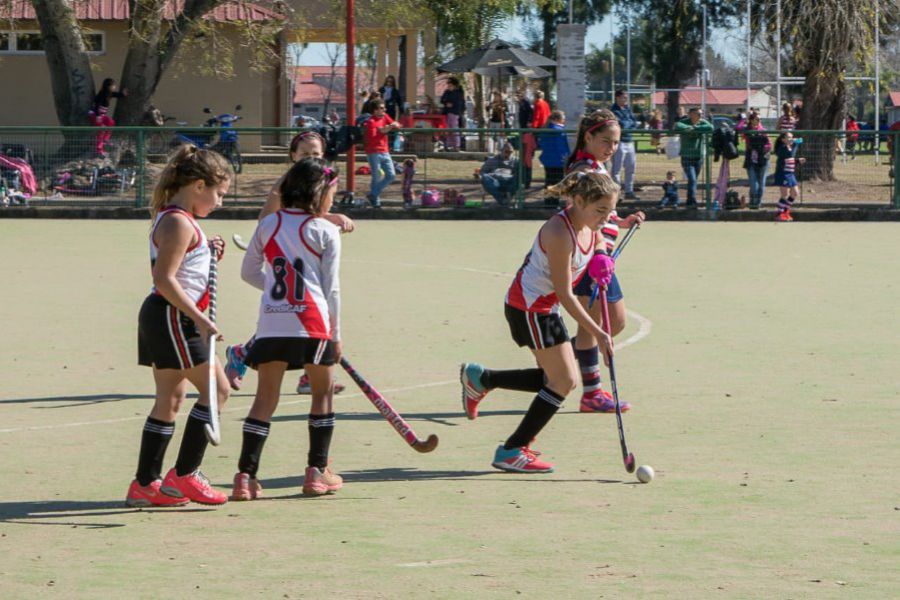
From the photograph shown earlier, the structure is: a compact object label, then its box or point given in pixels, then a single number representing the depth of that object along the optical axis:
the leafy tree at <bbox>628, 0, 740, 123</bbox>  64.94
